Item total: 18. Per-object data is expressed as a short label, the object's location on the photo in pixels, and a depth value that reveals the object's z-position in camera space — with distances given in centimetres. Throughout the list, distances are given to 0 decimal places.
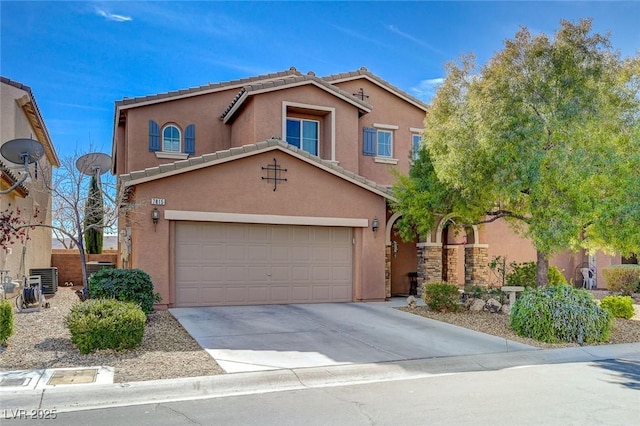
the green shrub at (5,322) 809
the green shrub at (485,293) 1390
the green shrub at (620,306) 1279
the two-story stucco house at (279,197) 1306
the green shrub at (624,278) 1730
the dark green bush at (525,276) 1544
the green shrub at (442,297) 1312
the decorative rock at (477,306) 1332
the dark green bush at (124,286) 1020
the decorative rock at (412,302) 1406
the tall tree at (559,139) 1059
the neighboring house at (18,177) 1338
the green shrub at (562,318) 988
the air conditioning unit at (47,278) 1552
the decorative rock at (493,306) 1325
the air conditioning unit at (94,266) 1785
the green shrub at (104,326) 784
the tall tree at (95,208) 1062
